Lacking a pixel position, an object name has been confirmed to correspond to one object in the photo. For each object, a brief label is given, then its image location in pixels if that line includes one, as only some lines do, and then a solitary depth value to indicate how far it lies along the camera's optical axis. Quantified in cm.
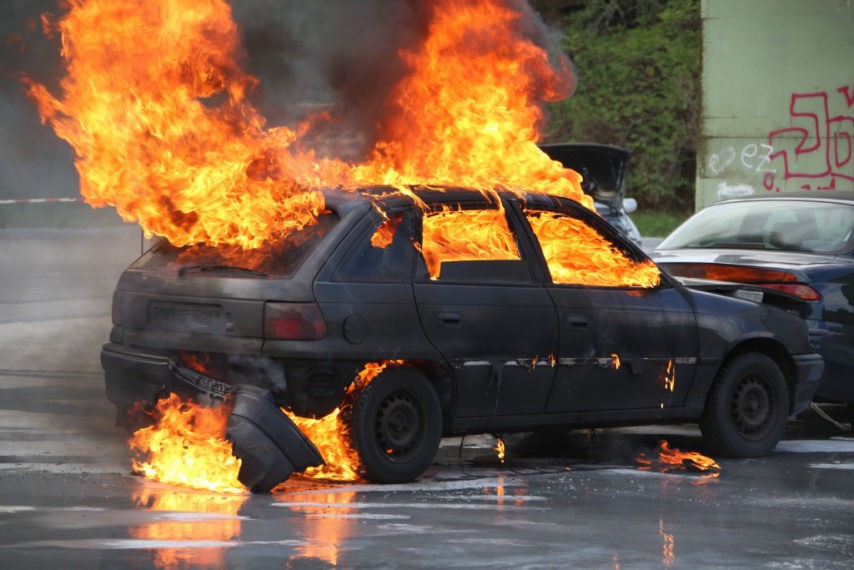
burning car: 1623
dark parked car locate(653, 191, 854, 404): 2148
